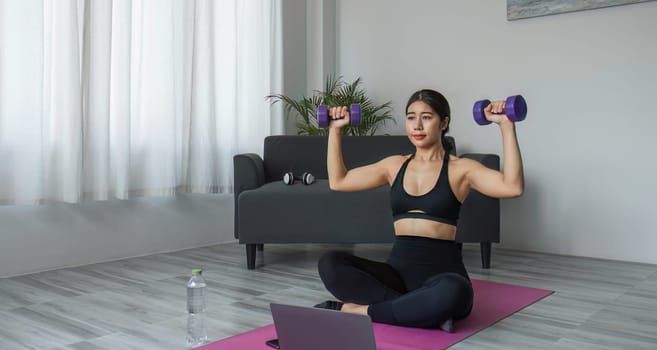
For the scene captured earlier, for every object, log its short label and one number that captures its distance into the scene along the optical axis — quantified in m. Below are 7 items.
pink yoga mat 1.95
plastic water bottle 2.03
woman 2.04
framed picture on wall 3.69
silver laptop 1.67
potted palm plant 4.46
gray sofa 3.25
